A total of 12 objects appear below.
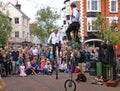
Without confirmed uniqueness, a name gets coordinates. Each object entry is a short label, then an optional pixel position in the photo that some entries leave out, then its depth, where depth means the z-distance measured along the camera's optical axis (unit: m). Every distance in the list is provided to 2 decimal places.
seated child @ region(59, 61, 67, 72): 12.22
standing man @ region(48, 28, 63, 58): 7.48
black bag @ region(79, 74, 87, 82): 8.71
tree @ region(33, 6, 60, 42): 34.71
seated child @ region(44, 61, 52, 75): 11.55
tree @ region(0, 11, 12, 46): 24.04
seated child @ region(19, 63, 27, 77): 11.10
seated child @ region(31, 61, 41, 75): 11.86
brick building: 28.85
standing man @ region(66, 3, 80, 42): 6.42
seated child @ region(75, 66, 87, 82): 8.65
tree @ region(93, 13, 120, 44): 9.95
